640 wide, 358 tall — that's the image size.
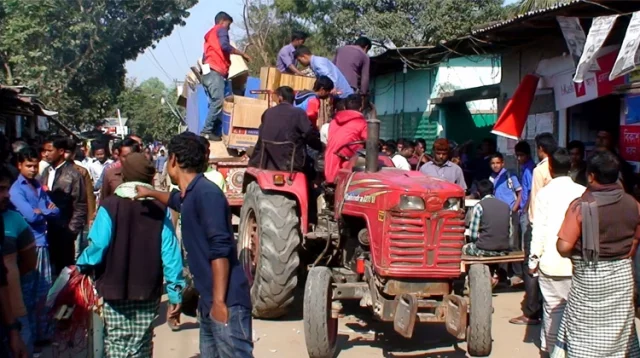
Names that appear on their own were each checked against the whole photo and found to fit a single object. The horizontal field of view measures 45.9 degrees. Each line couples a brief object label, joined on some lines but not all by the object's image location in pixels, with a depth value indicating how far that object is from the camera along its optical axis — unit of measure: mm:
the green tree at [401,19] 20734
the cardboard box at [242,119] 9078
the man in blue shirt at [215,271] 3859
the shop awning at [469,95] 12625
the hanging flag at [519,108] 10648
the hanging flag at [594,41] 7484
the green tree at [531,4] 12641
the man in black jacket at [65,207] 7074
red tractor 5730
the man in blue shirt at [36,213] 5453
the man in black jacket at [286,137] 7066
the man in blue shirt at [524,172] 8336
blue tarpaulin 9875
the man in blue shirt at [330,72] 8055
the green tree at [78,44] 22078
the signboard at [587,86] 8523
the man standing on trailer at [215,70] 9516
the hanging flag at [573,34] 8643
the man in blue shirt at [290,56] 9578
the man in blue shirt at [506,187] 9031
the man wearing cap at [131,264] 4414
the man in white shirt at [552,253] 5578
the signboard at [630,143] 8266
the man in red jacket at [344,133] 6656
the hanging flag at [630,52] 6801
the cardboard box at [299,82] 9266
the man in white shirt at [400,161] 9711
